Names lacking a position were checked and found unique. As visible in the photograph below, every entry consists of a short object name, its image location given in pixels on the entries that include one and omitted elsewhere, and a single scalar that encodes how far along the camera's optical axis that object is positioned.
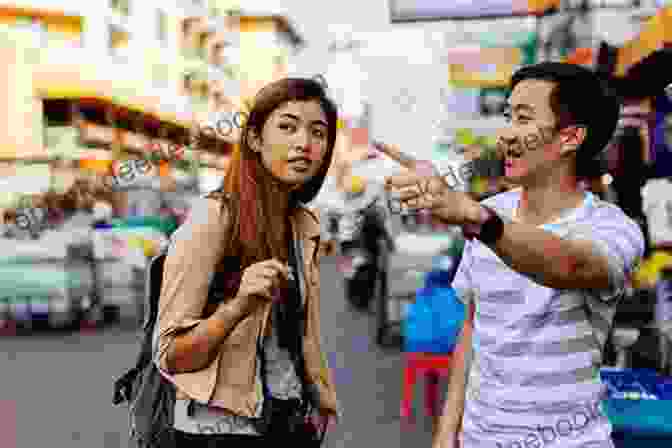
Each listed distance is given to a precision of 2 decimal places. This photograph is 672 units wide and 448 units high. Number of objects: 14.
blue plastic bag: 6.29
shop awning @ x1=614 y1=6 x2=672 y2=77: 5.02
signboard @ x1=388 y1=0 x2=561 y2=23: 7.08
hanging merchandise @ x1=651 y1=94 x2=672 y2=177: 6.31
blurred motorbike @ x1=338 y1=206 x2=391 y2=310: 13.12
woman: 1.92
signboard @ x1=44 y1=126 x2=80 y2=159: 27.28
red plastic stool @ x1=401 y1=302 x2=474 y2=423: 6.45
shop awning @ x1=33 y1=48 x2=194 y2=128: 25.89
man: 1.88
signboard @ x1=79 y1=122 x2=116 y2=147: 28.84
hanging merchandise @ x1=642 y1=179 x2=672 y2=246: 5.71
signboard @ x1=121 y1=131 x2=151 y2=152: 34.44
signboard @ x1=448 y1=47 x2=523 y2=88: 14.85
